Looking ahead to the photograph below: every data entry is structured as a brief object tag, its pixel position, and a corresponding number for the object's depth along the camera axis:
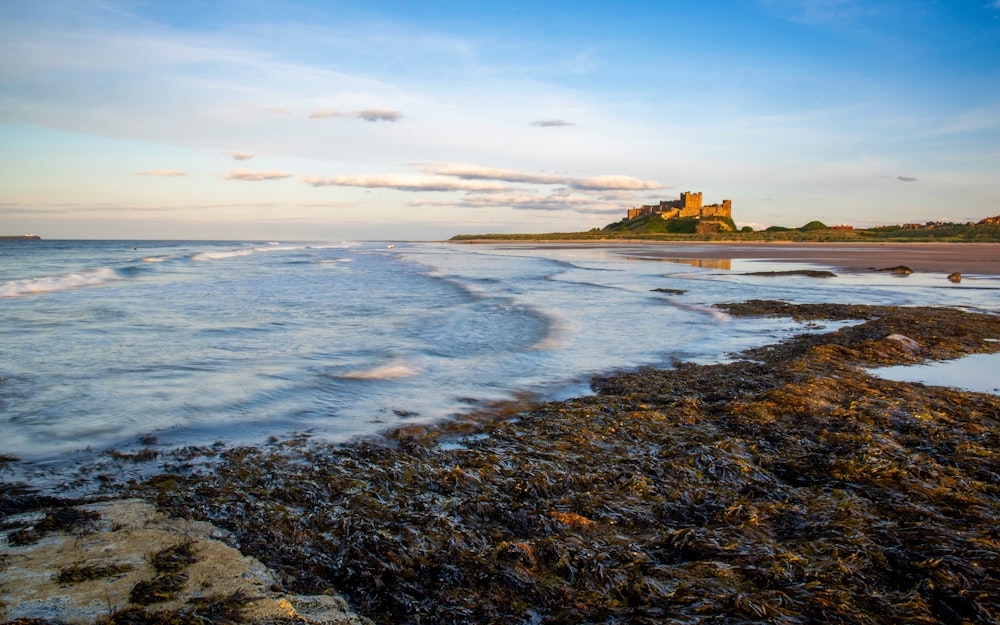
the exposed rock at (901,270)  26.97
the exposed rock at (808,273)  26.04
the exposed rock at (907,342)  8.91
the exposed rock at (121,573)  2.64
